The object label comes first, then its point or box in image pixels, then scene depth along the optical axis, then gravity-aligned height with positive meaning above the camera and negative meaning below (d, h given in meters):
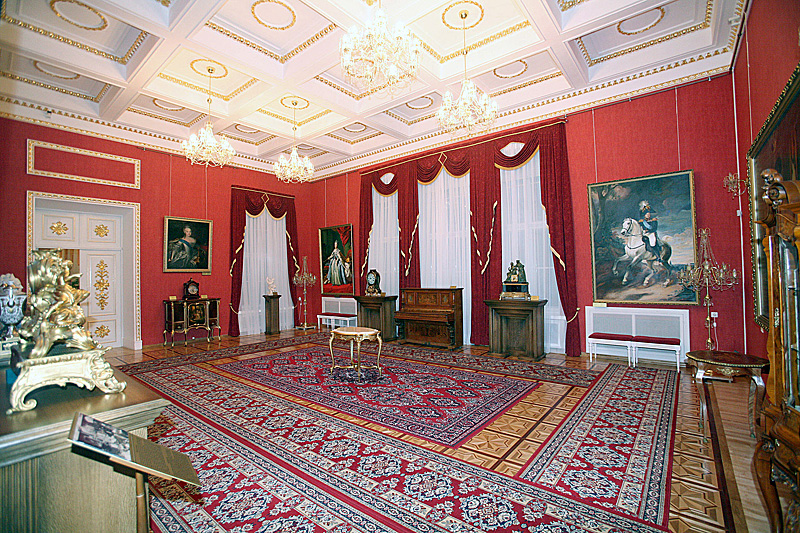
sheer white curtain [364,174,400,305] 10.18 +0.92
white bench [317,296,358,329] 10.92 -1.06
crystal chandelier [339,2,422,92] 4.21 +2.57
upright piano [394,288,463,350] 8.16 -0.94
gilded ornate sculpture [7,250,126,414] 1.61 -0.24
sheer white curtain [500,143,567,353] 7.52 +0.74
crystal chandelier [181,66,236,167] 6.88 +2.46
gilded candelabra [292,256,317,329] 11.58 -0.06
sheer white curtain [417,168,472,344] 8.82 +0.93
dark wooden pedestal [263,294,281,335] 10.81 -1.02
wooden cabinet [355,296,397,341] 9.26 -0.94
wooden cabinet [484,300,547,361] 7.02 -1.08
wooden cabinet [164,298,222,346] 8.89 -0.84
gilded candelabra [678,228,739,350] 5.44 -0.10
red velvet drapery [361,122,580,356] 7.29 +1.53
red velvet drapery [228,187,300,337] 10.42 +1.84
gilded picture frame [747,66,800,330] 2.72 +0.95
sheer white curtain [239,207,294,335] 10.91 +0.32
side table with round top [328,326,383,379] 5.89 -0.91
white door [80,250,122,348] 8.45 -0.27
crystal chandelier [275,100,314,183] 8.02 +2.36
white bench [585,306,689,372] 6.07 -1.08
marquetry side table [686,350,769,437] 3.45 -0.95
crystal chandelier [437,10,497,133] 5.57 +2.50
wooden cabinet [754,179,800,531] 1.94 -0.59
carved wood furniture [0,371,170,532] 1.40 -0.75
